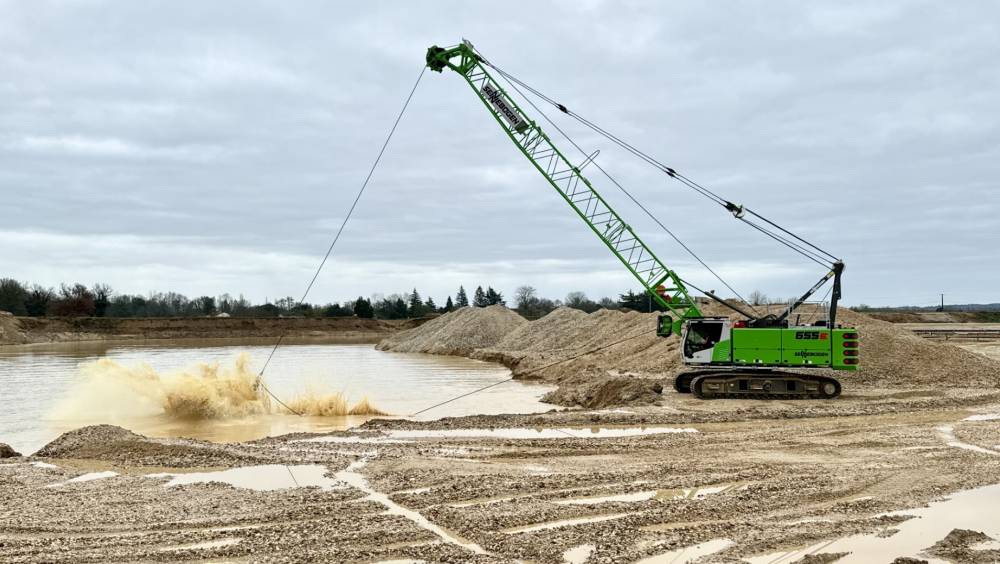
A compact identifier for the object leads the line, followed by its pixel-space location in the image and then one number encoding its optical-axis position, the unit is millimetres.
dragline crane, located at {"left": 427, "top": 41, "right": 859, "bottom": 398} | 19953
